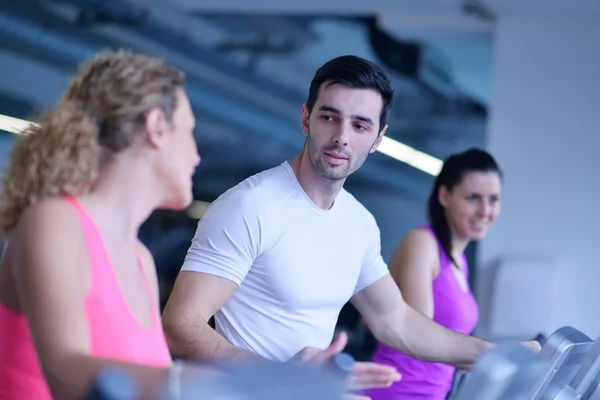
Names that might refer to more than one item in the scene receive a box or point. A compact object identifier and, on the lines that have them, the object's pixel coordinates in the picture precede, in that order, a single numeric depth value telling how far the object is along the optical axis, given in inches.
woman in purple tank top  122.0
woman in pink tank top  51.1
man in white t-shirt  87.1
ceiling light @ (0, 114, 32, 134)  354.7
